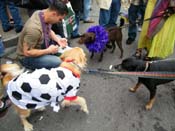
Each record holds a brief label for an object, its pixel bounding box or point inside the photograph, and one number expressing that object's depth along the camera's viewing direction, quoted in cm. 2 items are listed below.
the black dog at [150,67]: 204
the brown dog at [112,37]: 281
